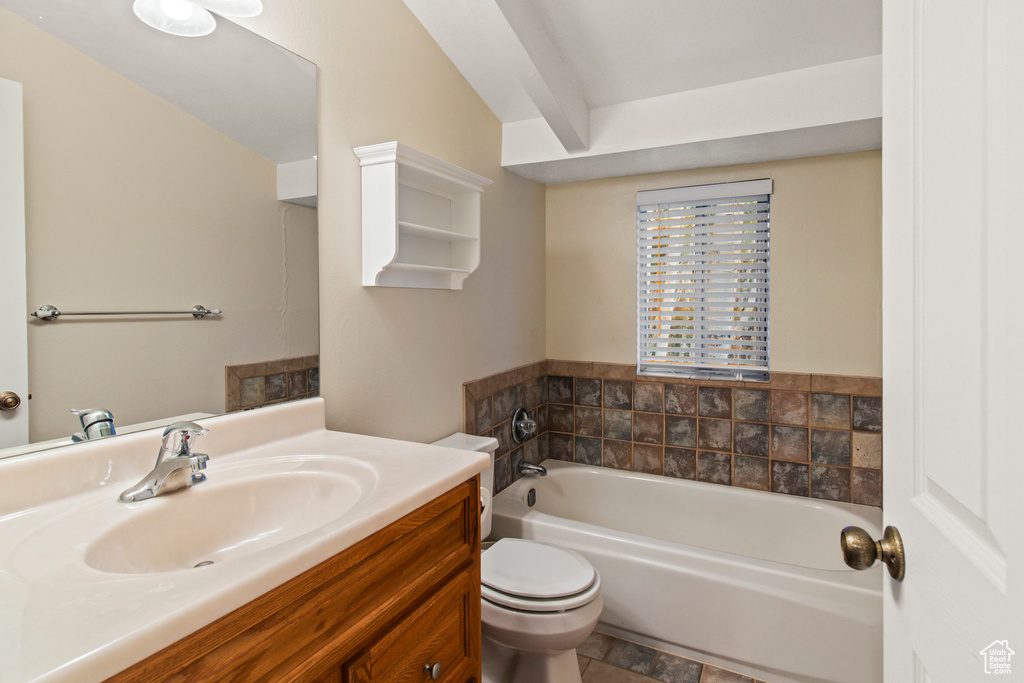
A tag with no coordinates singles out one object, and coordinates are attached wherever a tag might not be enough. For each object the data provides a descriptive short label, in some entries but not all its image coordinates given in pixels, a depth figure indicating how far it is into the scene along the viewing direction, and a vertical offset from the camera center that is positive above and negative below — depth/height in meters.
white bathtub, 1.72 -0.94
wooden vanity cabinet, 0.65 -0.44
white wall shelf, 1.62 +0.41
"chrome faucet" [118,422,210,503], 0.97 -0.25
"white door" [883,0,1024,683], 0.40 +0.00
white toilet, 1.54 -0.83
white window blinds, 2.60 +0.26
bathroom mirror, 0.96 +0.27
